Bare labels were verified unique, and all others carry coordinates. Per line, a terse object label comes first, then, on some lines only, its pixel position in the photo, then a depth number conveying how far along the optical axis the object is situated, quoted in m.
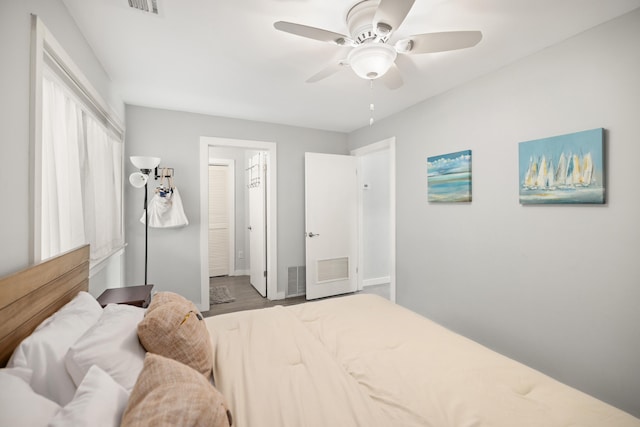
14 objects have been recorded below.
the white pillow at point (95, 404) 0.70
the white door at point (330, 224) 3.99
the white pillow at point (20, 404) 0.66
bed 0.79
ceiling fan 1.39
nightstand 2.05
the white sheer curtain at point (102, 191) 2.06
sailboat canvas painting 1.80
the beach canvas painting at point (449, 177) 2.63
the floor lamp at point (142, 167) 2.68
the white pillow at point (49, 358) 0.90
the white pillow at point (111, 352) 0.96
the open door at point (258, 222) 4.09
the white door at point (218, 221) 5.35
